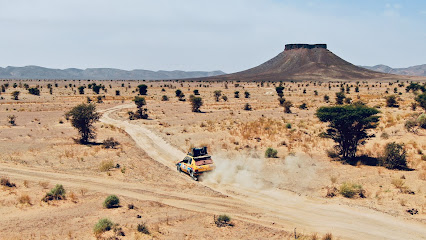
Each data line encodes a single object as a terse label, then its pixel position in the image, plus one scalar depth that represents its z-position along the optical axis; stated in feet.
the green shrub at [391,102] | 178.15
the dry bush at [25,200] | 52.54
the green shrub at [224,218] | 46.23
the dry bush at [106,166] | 73.61
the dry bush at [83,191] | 57.65
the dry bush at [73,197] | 54.44
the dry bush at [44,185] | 60.59
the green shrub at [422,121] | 105.59
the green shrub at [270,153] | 84.89
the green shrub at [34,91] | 292.40
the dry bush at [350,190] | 57.67
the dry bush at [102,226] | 42.32
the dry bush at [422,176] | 62.94
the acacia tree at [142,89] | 314.35
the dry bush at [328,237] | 41.24
